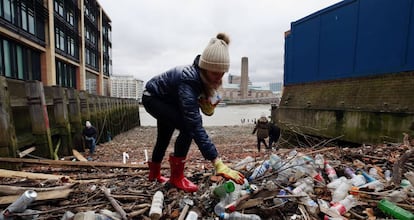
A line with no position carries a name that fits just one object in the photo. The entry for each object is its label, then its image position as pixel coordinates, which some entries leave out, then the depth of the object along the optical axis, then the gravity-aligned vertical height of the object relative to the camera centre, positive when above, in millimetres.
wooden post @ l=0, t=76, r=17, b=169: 4062 -607
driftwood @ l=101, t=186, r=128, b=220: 1838 -948
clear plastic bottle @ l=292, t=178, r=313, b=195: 2147 -864
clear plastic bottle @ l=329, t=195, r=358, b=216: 1879 -900
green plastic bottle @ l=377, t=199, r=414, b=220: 1690 -853
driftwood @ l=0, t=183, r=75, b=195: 2101 -926
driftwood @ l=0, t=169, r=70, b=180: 2955 -1088
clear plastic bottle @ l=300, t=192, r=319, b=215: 1913 -907
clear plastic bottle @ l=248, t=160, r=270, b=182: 2511 -821
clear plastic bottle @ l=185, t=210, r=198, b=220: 1836 -974
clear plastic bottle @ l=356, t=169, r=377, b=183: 2448 -839
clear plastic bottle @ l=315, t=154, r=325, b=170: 2766 -773
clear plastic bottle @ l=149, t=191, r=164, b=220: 1856 -945
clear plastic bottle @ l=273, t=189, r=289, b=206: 1976 -901
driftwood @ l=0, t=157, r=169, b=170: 3791 -1216
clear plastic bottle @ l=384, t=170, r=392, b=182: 2488 -840
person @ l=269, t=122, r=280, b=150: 8266 -1267
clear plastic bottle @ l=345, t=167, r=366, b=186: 2356 -843
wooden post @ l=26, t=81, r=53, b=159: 5414 -580
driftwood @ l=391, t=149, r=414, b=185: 2279 -687
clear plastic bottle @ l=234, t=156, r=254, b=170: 2896 -868
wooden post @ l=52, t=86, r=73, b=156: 7066 -770
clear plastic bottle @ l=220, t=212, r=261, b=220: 1800 -946
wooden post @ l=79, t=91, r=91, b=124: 9750 -466
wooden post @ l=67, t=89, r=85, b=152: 8367 -931
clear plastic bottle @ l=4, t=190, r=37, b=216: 1743 -874
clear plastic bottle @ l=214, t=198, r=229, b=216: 1901 -931
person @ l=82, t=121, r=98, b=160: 8367 -1553
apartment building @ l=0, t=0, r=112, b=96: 13055 +4102
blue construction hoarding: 6648 +2224
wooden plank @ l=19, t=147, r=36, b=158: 4634 -1265
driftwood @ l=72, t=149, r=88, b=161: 6381 -1834
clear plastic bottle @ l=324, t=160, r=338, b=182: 2553 -841
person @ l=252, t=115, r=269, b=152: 8133 -1085
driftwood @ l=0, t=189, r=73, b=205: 1979 -928
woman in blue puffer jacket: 1972 -66
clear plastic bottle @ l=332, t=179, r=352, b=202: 2071 -856
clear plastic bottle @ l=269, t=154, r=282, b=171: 2630 -754
